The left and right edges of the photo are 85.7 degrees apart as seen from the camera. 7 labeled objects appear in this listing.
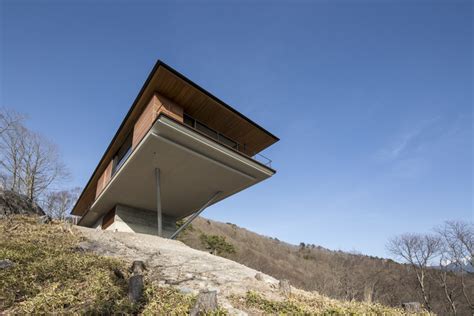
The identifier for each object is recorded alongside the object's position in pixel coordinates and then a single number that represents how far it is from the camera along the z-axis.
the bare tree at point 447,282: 25.12
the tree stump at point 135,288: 3.85
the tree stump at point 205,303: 3.41
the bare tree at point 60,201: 26.95
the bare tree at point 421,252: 28.12
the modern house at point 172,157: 10.84
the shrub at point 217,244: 29.44
